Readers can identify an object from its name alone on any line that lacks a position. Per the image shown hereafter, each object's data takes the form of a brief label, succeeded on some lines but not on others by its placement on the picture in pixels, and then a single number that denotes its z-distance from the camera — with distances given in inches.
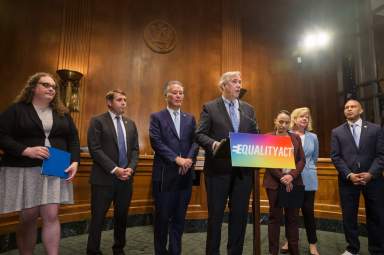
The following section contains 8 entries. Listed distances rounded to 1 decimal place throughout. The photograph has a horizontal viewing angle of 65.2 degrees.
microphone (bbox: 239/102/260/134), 84.3
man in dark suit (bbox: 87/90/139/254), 95.3
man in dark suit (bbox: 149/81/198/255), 88.3
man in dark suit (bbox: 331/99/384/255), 104.9
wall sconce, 173.8
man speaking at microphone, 78.5
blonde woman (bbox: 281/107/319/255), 112.9
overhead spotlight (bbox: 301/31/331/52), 230.5
